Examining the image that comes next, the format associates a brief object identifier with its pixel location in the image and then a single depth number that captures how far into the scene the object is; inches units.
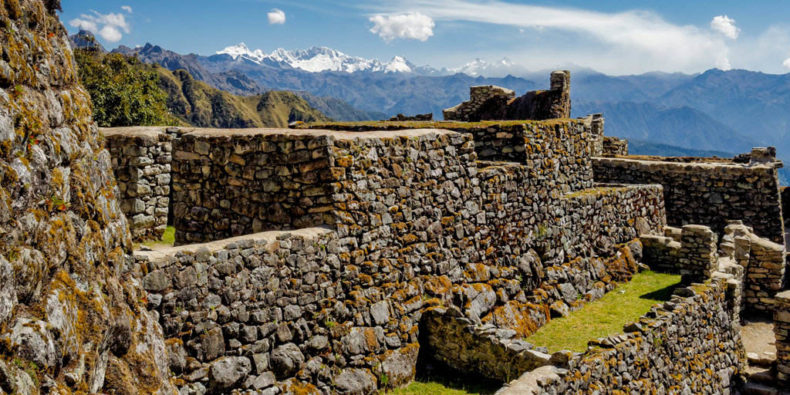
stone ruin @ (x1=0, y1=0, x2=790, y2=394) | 185.2
